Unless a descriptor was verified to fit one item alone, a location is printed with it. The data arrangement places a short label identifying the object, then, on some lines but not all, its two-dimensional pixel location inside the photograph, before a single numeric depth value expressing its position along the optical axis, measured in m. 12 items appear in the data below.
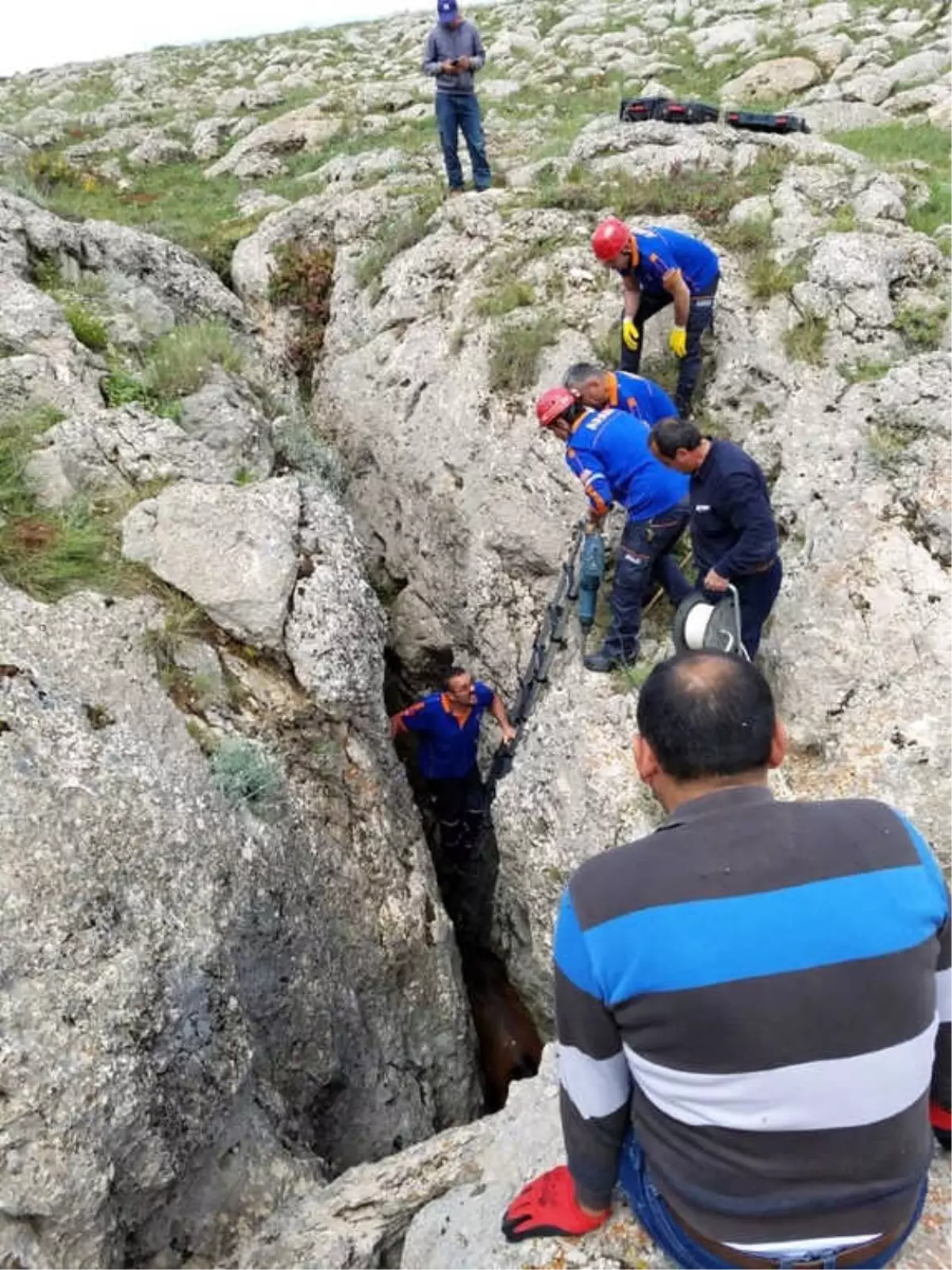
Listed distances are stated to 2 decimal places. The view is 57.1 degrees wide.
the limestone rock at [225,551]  7.41
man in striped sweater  2.42
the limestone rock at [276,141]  21.72
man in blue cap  12.95
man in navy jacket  6.50
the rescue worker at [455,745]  9.04
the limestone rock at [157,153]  23.25
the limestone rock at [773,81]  24.16
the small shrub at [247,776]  6.46
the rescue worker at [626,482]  7.57
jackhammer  8.32
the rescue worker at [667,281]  8.75
